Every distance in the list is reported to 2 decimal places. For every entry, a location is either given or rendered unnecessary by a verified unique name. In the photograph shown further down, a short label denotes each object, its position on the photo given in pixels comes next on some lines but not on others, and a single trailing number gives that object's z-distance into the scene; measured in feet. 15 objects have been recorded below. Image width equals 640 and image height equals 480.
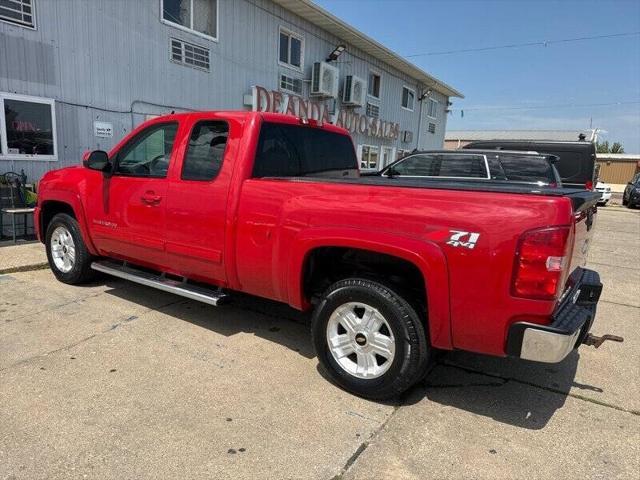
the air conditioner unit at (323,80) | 49.83
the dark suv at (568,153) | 33.32
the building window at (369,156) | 64.08
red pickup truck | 8.49
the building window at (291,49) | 46.52
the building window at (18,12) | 25.66
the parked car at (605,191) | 85.46
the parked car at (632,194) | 80.23
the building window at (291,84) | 46.65
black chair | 25.43
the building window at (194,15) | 34.67
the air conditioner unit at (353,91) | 54.75
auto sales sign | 42.45
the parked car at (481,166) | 24.08
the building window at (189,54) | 35.29
